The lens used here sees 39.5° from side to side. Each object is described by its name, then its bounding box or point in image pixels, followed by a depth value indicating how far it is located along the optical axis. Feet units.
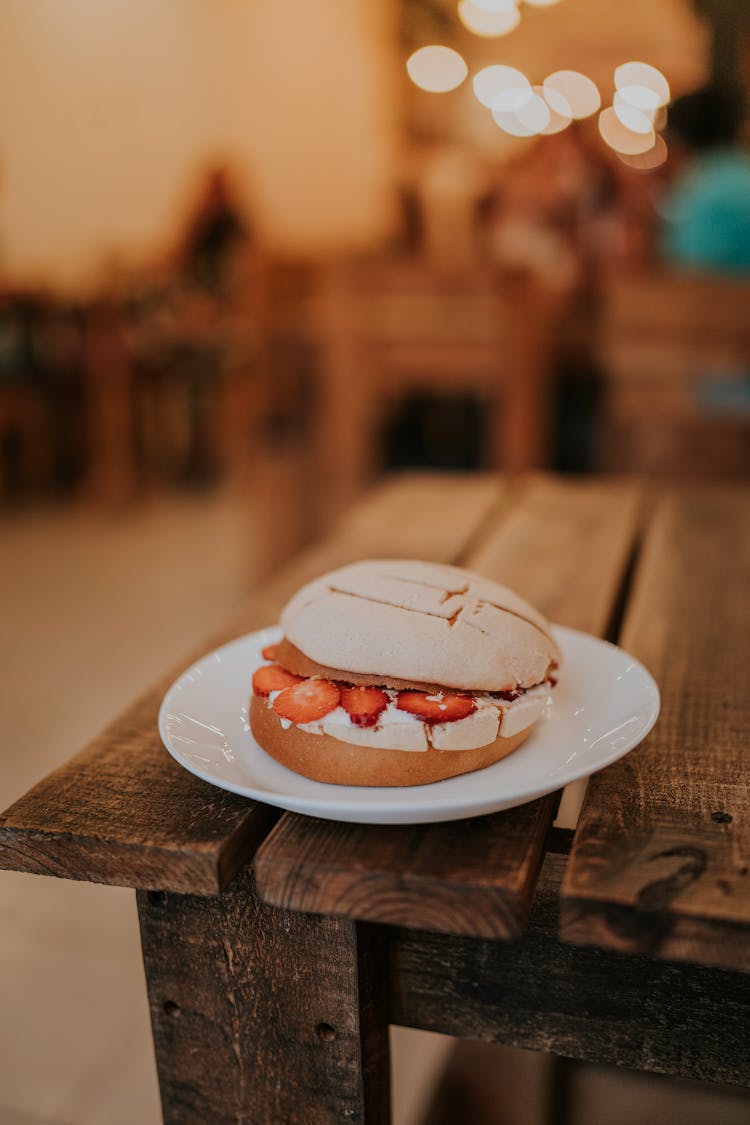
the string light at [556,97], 21.42
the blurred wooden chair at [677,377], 8.98
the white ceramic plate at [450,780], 2.15
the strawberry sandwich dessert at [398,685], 2.29
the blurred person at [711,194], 9.19
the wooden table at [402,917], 2.11
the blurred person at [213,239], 17.24
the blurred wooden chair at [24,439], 15.11
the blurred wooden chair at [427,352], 9.33
